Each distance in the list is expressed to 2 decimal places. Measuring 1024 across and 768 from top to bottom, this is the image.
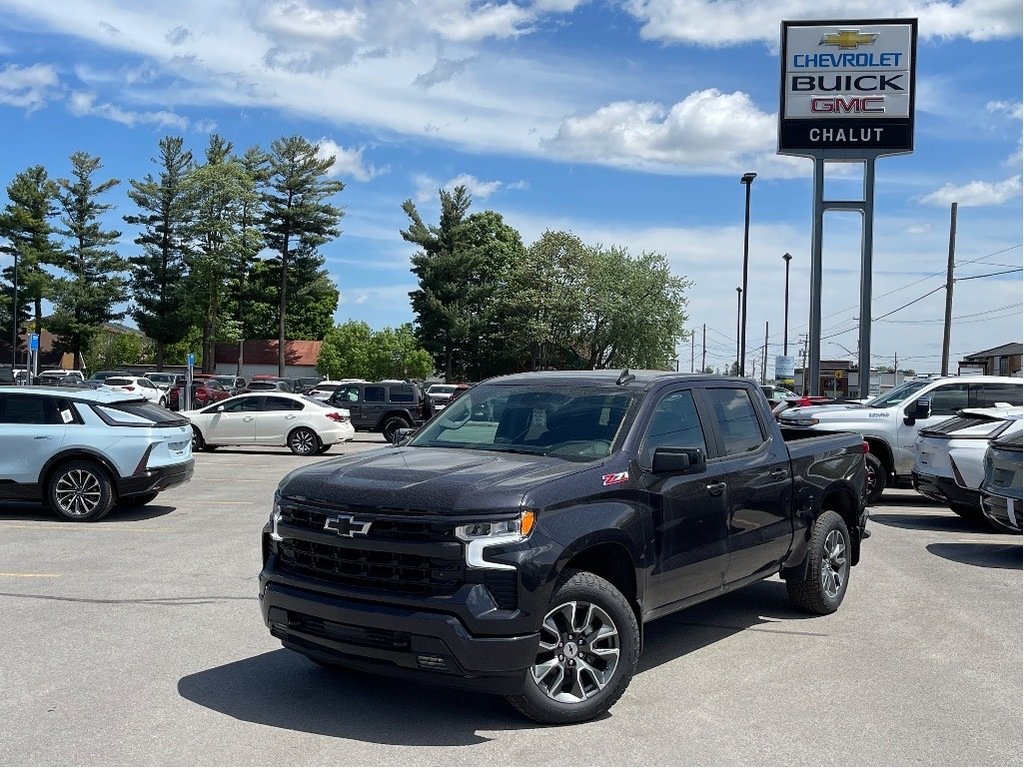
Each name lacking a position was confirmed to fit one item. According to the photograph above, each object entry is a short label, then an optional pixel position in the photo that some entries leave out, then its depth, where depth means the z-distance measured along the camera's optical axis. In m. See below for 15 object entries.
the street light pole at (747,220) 41.22
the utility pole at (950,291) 41.22
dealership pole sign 26.75
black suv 30.34
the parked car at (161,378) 50.04
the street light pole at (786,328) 55.17
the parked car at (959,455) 12.25
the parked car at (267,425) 23.77
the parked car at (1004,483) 9.86
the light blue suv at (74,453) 12.06
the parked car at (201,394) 38.81
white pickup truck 15.01
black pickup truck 4.84
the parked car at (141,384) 40.00
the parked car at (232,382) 50.62
